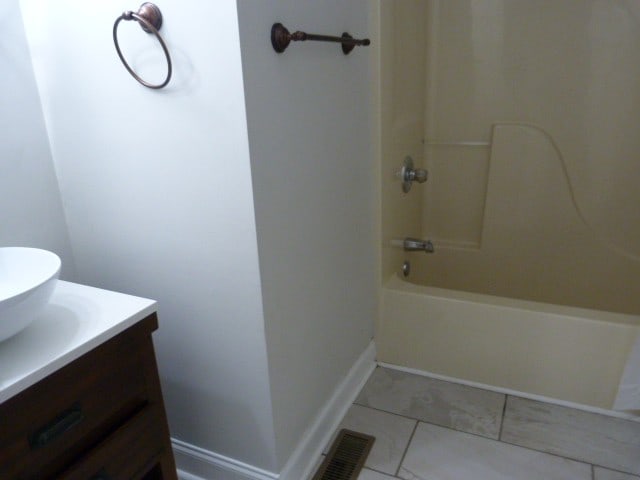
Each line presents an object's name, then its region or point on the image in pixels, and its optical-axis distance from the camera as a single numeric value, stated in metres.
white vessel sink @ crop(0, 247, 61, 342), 0.80
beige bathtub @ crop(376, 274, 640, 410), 1.64
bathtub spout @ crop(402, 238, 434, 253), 2.00
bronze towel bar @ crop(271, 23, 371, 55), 1.11
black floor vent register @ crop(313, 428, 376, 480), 1.51
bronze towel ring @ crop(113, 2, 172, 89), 1.02
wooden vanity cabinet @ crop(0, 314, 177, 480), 0.83
